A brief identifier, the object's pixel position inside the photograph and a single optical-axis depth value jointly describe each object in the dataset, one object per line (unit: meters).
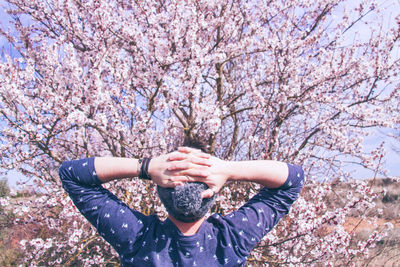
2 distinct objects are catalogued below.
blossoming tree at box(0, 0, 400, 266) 3.48
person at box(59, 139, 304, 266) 0.98
